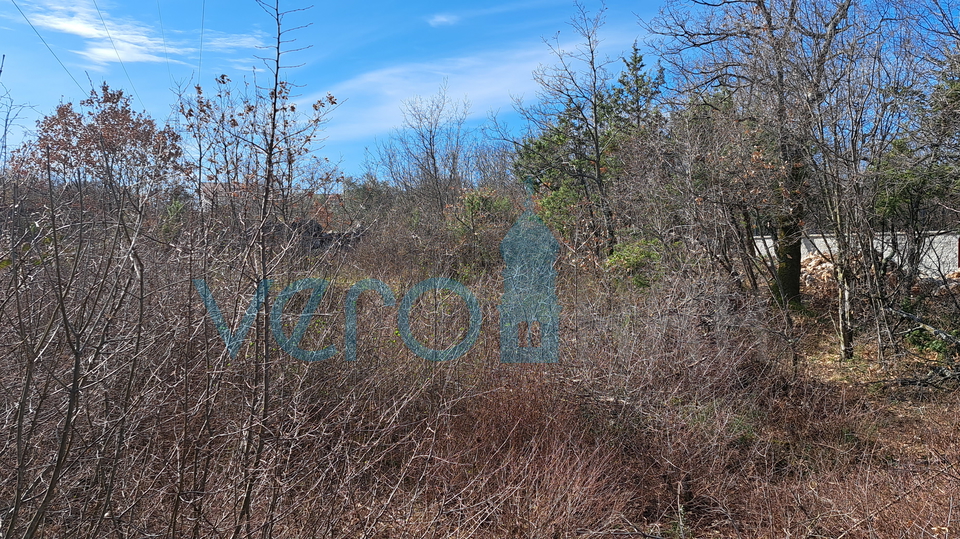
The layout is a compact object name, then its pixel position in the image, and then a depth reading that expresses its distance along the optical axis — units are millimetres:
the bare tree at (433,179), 19094
